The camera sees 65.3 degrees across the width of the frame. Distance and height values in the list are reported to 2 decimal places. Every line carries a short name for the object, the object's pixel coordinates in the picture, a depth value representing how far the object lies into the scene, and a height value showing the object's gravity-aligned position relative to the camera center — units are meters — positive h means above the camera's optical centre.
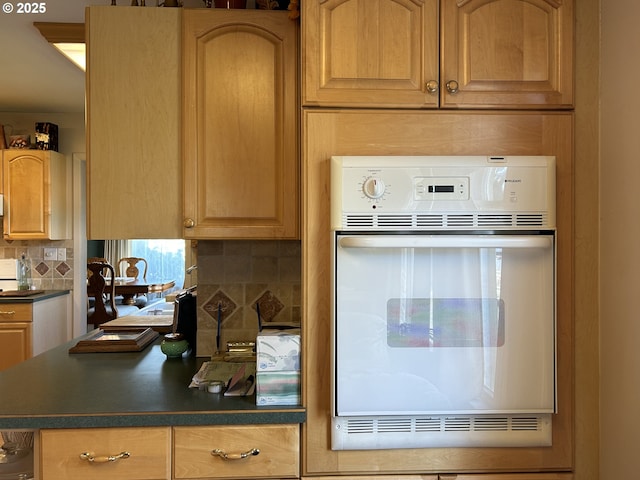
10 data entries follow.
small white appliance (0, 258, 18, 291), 4.57 -0.33
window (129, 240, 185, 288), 9.22 -0.36
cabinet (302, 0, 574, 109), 1.48 +0.55
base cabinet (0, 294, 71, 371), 4.11 -0.77
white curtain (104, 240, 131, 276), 9.35 -0.24
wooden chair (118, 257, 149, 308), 8.43 -0.52
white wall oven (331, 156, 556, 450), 1.43 -0.13
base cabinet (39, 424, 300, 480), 1.42 -0.62
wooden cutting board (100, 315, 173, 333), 2.53 -0.44
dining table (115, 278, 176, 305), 6.15 -0.61
